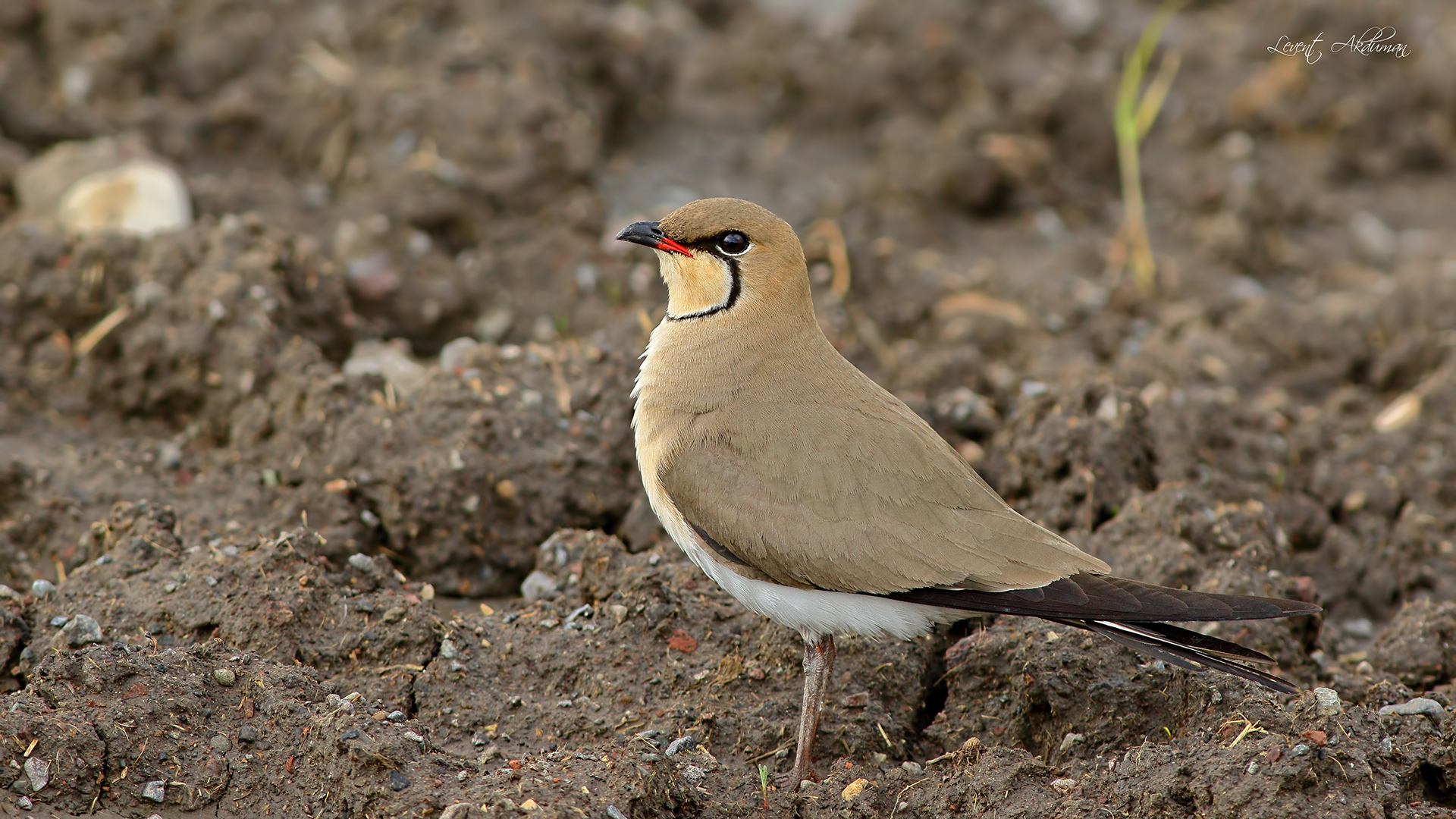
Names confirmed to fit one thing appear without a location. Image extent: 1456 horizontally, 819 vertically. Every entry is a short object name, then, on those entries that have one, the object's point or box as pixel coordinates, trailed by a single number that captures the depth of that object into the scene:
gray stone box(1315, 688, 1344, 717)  6.87
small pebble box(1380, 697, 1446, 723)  7.55
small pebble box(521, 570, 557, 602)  8.87
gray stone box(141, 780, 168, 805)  6.80
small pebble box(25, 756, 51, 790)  6.57
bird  7.25
